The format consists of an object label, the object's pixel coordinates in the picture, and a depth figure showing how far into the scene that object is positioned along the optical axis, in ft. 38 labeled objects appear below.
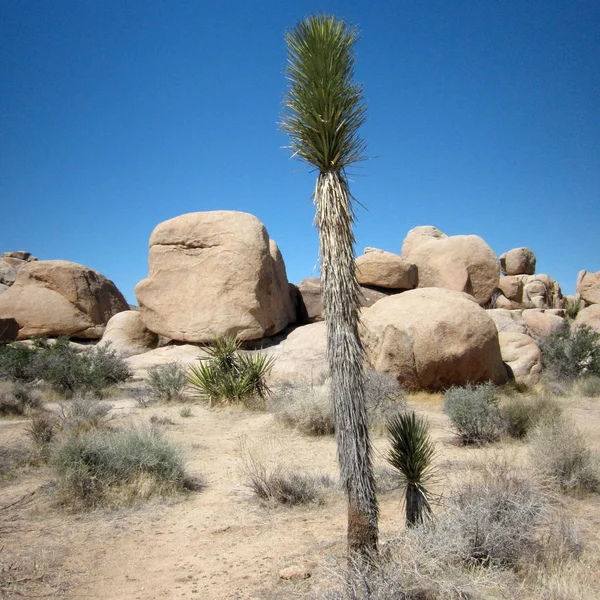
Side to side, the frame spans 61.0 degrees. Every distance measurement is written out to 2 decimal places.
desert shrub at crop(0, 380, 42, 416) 36.06
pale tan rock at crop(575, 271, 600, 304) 89.60
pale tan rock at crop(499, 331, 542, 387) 44.27
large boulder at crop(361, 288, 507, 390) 39.52
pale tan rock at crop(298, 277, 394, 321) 63.00
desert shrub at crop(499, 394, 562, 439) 28.81
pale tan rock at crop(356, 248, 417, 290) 61.67
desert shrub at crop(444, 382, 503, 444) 28.19
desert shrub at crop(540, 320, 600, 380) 47.73
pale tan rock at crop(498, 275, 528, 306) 73.72
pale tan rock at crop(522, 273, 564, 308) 85.61
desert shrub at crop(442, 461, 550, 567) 13.43
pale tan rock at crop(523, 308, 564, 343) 59.14
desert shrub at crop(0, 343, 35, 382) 47.88
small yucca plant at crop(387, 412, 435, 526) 14.64
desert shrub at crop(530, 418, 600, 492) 20.08
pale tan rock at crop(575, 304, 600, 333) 69.67
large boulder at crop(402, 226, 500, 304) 64.16
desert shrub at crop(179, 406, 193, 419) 37.86
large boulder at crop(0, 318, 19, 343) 68.54
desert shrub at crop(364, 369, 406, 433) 31.87
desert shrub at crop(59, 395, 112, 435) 28.73
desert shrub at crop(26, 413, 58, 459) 25.60
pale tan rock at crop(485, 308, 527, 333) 52.47
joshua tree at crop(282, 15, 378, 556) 13.41
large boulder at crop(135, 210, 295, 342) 56.54
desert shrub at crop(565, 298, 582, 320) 90.77
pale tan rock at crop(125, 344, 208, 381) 54.60
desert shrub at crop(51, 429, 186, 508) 20.42
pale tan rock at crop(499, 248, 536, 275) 98.27
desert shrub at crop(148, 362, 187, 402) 44.22
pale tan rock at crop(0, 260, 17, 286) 106.42
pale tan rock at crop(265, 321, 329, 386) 48.57
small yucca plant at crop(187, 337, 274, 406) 41.88
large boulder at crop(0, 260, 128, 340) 74.95
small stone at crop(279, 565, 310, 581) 14.30
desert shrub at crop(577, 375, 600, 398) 42.70
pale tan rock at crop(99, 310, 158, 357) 63.41
